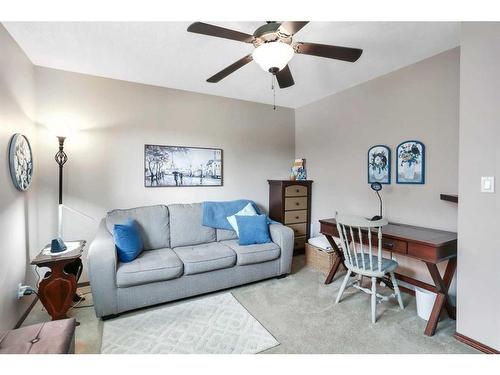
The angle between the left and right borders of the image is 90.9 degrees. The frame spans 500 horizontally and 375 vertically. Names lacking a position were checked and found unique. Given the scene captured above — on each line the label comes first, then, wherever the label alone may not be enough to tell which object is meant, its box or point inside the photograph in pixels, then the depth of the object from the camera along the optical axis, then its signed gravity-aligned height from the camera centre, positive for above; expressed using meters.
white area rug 1.76 -1.18
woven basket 3.04 -0.97
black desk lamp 2.68 -0.03
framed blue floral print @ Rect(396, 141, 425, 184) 2.47 +0.22
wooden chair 2.10 -0.72
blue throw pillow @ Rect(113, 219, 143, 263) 2.31 -0.58
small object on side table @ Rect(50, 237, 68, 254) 2.09 -0.56
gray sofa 2.12 -0.77
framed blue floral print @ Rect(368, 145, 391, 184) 2.77 +0.22
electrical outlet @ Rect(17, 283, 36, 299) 2.05 -0.93
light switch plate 1.63 +0.00
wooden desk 1.89 -0.54
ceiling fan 1.41 +0.88
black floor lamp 2.11 -0.11
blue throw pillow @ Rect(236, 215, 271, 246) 2.88 -0.56
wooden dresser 3.60 -0.35
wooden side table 1.96 -0.84
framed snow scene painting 3.12 +0.21
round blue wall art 1.93 +0.16
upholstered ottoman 1.15 -0.78
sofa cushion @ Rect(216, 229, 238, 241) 3.14 -0.67
